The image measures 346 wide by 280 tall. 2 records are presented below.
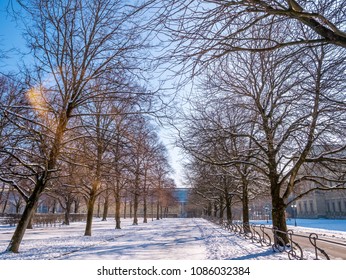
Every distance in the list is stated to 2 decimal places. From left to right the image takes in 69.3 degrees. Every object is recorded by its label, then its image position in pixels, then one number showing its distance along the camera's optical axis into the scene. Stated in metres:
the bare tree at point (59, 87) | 8.37
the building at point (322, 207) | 55.47
